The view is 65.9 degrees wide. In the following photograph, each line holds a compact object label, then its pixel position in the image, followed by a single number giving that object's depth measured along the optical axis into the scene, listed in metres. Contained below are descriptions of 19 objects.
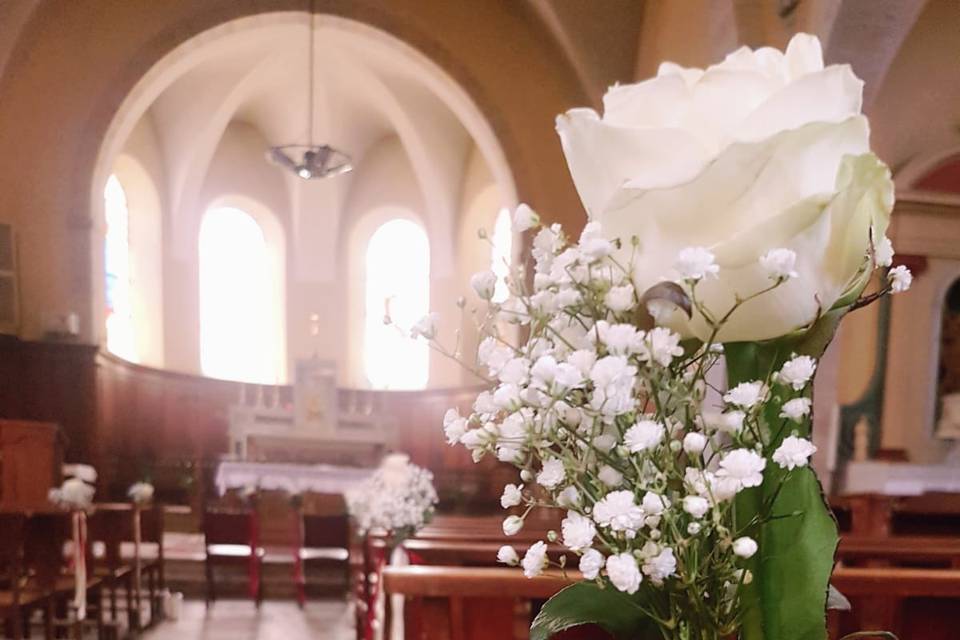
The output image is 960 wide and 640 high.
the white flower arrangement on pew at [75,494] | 5.18
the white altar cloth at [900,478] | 5.52
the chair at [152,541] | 5.93
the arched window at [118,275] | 9.88
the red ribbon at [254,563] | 6.78
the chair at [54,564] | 4.68
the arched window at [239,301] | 11.80
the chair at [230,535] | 6.73
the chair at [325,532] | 6.60
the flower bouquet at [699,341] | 0.55
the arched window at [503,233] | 9.53
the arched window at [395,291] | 12.27
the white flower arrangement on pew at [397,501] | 3.94
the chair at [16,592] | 4.21
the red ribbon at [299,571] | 6.73
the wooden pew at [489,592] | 1.59
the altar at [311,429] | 9.97
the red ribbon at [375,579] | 3.60
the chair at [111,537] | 5.29
